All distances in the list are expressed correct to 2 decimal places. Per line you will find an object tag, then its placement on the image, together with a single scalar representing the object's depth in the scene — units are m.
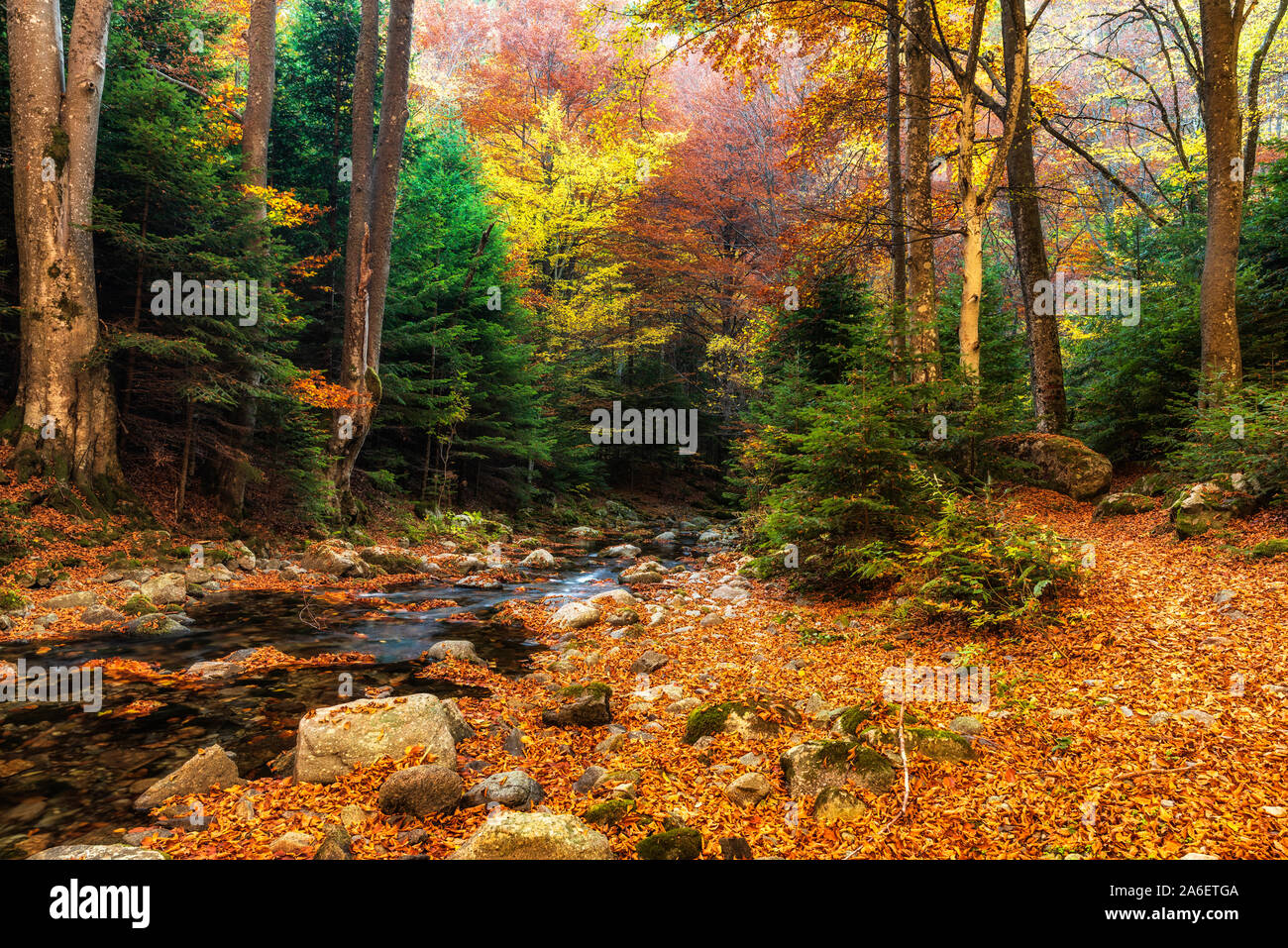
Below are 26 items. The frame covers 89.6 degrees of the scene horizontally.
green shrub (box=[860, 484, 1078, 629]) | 4.55
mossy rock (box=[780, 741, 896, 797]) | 2.96
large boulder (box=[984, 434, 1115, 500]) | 8.95
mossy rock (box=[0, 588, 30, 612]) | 6.25
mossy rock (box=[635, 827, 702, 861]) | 2.56
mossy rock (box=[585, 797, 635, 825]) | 2.89
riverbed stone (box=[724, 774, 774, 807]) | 3.05
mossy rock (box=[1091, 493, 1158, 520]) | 7.60
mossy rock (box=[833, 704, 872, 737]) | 3.42
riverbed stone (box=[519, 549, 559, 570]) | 12.12
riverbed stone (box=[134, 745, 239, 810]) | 3.27
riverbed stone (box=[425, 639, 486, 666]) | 6.00
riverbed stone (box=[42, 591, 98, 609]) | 6.52
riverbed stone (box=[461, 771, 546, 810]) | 3.19
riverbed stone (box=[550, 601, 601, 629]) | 7.25
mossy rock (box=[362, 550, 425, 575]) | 10.46
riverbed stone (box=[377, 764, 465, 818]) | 3.10
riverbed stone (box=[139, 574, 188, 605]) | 7.20
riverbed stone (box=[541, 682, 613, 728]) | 4.29
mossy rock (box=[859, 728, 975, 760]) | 3.09
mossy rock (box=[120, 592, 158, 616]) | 6.66
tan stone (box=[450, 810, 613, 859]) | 2.46
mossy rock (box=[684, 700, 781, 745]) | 3.73
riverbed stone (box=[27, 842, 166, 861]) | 2.53
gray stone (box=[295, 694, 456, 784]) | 3.50
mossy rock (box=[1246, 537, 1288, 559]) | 4.73
